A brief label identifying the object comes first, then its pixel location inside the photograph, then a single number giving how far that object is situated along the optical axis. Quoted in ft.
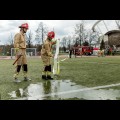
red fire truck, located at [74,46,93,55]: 88.05
